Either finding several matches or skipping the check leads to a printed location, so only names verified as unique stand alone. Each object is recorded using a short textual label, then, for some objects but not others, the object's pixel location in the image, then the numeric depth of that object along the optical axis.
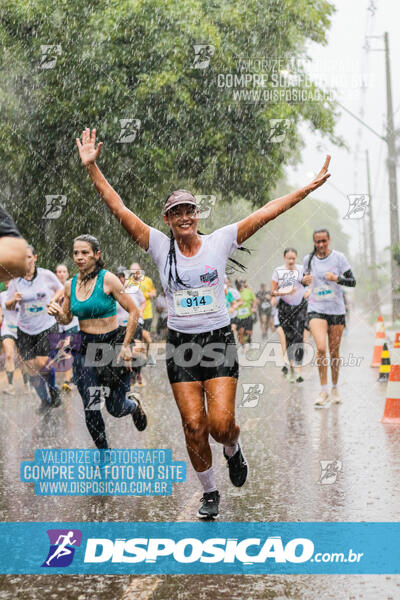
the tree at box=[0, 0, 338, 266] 18.84
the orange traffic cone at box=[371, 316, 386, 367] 17.63
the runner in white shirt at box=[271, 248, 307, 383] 12.43
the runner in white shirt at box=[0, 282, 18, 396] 13.86
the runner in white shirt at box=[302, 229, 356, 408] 10.86
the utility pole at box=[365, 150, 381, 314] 42.94
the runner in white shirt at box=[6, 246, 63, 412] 10.59
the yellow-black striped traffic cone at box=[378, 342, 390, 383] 14.23
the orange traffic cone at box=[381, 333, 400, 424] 9.69
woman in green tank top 7.22
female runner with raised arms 5.65
